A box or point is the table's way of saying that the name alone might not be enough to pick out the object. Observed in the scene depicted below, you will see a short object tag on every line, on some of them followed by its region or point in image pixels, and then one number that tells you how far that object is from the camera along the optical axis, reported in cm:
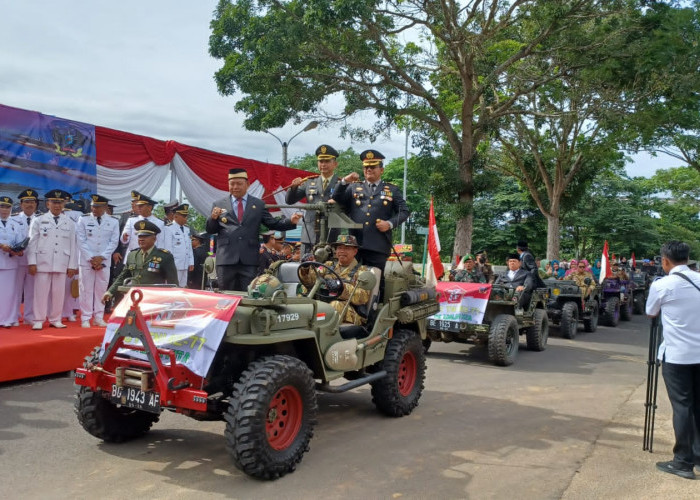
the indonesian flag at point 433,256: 1023
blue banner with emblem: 848
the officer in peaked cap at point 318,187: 689
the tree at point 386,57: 1277
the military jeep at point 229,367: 412
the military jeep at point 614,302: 1647
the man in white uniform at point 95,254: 858
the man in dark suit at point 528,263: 1130
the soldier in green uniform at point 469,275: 1155
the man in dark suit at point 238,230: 635
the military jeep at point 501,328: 927
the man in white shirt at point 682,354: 475
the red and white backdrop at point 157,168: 1012
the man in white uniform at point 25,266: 817
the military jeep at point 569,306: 1302
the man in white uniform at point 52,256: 794
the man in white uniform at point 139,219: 873
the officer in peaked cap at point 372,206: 660
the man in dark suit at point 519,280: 1088
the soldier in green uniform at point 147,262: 665
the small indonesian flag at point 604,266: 1711
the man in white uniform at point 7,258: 791
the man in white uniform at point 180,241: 1044
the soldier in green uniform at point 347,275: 572
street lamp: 1566
